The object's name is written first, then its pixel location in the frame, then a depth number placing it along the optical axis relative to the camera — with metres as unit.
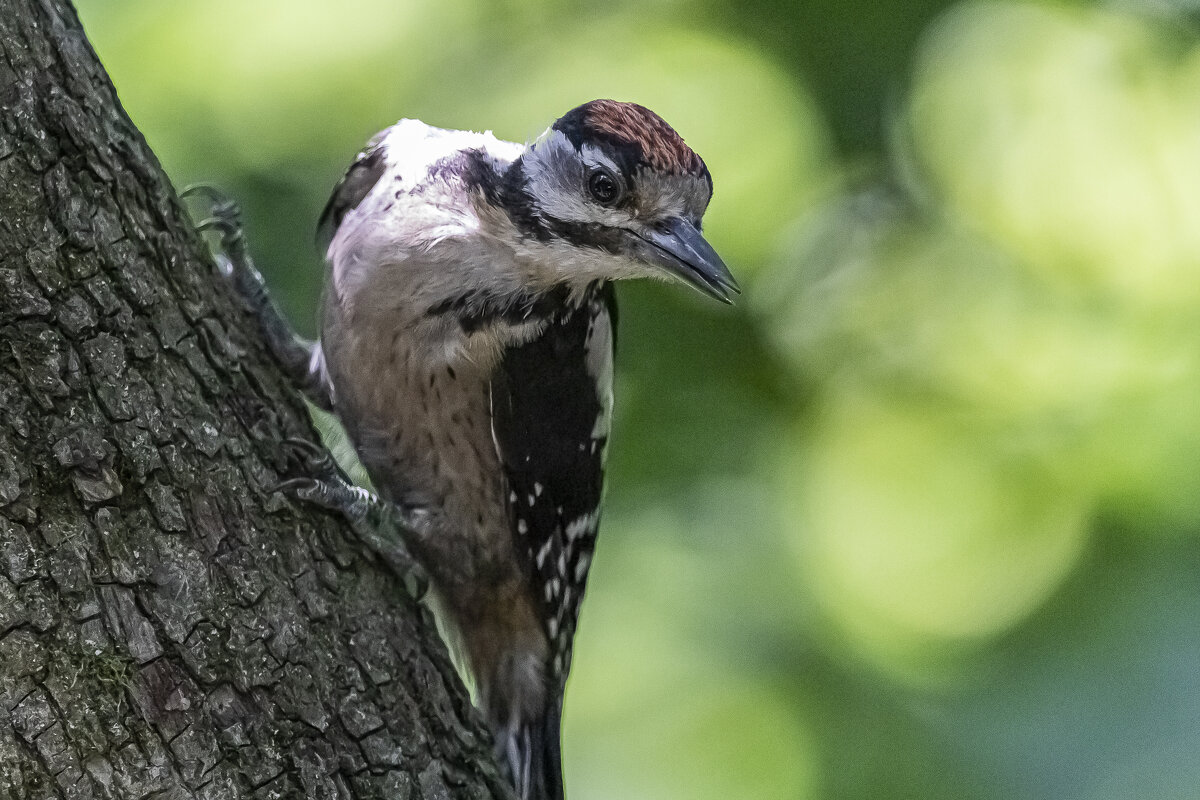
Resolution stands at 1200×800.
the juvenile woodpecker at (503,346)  5.05
